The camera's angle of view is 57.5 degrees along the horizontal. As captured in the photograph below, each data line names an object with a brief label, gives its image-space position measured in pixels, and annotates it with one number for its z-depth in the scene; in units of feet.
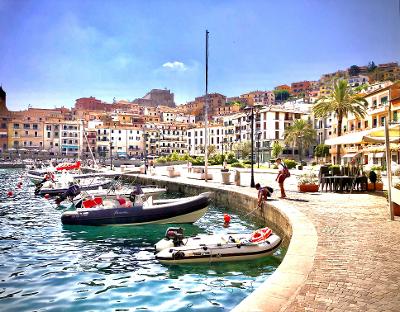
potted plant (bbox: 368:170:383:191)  70.69
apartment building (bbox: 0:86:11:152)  405.39
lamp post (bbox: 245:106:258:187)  88.26
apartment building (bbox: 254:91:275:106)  599.16
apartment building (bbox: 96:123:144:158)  427.33
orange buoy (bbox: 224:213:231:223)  58.49
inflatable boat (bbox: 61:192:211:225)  60.80
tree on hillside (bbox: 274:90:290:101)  636.89
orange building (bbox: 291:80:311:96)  638.53
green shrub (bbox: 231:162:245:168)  201.22
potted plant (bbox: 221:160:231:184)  101.10
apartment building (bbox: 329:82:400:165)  167.84
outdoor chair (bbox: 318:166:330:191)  72.18
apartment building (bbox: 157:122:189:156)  452.35
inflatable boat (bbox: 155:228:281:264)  37.06
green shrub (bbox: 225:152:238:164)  238.31
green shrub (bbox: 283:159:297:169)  190.02
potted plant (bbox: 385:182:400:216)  40.55
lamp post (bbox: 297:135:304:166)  283.71
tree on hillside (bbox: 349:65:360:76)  596.70
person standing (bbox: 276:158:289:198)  63.31
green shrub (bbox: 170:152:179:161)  277.81
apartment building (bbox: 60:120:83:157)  430.20
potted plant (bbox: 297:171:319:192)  71.31
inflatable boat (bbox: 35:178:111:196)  111.96
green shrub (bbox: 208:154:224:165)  245.45
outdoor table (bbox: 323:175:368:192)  69.72
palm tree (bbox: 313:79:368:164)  168.96
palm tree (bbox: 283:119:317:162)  284.41
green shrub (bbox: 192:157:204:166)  224.74
